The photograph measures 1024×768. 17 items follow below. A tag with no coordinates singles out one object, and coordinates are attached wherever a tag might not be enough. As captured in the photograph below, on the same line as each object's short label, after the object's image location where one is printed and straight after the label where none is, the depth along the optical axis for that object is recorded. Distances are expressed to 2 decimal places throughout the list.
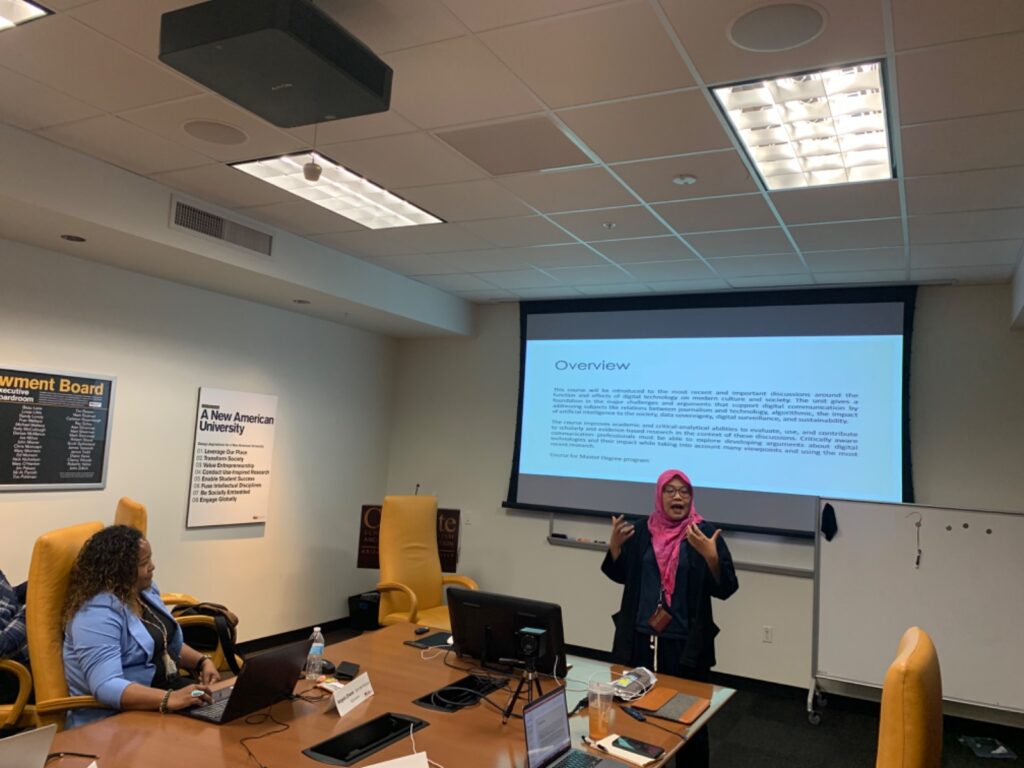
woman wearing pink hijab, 3.09
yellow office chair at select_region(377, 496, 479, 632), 4.76
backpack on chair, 3.40
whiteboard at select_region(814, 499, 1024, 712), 4.15
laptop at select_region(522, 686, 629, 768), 1.88
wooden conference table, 1.87
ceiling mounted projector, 1.77
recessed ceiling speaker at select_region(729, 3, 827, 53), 2.08
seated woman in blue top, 2.28
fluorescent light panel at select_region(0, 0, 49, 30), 2.24
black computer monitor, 2.52
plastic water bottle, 2.54
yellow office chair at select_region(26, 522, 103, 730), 2.47
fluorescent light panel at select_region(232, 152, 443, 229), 3.49
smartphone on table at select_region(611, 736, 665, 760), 2.04
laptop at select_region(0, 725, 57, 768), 1.48
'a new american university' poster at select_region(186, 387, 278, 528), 4.88
